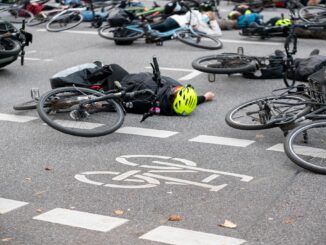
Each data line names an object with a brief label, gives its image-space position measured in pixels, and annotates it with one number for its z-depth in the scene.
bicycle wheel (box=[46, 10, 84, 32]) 24.17
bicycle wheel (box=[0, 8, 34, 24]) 25.31
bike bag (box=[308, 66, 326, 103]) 10.88
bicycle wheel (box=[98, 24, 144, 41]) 20.44
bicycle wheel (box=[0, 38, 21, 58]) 16.23
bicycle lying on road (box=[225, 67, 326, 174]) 10.25
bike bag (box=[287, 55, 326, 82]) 15.07
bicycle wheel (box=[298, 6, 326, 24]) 20.25
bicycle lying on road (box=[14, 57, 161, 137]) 12.09
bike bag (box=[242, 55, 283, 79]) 15.27
